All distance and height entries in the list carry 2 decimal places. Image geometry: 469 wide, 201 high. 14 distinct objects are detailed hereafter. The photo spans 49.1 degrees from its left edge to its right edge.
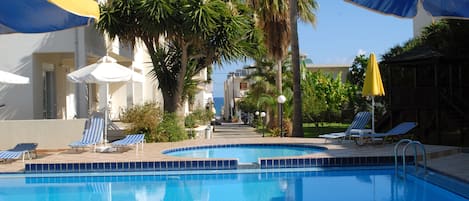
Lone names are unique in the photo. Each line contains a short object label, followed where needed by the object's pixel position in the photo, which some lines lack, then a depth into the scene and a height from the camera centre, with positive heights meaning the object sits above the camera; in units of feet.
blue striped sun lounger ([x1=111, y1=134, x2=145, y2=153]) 46.14 -3.35
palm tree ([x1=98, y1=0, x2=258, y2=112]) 56.85 +8.30
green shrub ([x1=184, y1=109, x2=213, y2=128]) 86.62 -3.05
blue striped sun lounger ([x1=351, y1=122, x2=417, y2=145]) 51.24 -3.47
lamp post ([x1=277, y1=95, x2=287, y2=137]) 66.57 -1.13
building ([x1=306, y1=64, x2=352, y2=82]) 176.04 +11.28
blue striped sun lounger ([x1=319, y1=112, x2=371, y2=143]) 54.13 -2.70
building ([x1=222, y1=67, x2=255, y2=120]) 214.69 +4.02
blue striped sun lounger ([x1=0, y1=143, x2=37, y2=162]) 42.42 -3.86
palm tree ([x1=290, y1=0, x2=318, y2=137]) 70.13 +3.36
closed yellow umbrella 53.83 +2.03
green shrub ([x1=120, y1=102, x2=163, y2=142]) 57.36 -1.64
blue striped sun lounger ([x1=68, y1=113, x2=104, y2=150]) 47.06 -2.68
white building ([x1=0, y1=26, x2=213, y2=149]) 50.60 +2.31
